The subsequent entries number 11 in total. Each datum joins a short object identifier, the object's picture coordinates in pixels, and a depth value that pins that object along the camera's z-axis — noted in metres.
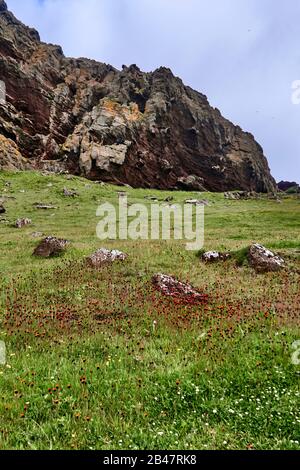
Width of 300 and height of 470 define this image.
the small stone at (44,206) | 57.06
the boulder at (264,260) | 20.48
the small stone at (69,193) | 68.06
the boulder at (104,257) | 21.71
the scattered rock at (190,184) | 121.31
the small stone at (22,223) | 45.40
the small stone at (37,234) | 36.47
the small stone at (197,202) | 73.56
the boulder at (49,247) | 25.98
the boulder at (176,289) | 15.30
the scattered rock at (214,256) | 23.06
